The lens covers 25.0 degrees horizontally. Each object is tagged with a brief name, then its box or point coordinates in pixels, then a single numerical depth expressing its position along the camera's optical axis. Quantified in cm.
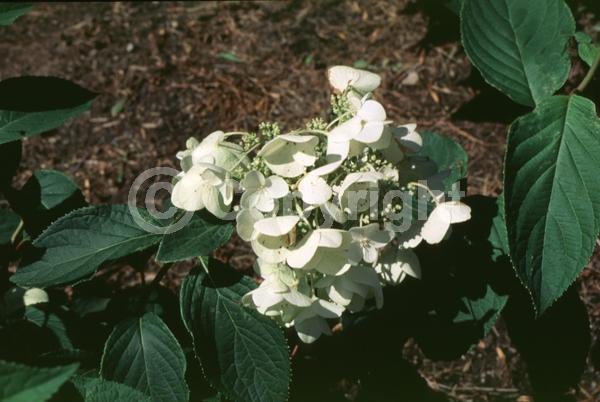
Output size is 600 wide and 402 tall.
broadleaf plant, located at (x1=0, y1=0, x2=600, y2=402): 78
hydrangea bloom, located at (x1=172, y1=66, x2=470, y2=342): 76
